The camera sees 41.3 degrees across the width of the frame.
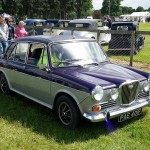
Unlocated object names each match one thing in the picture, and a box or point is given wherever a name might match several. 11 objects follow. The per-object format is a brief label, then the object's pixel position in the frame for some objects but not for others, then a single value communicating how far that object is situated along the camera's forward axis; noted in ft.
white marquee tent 197.28
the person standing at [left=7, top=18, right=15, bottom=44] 29.08
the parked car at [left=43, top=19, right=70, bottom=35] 47.98
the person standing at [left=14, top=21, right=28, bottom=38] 27.33
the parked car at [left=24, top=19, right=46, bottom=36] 41.58
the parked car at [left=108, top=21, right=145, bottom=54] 31.24
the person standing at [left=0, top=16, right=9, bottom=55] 24.39
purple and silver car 11.07
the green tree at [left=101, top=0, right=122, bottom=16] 274.76
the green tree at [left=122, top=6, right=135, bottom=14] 345.43
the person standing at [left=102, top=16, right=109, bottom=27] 53.36
